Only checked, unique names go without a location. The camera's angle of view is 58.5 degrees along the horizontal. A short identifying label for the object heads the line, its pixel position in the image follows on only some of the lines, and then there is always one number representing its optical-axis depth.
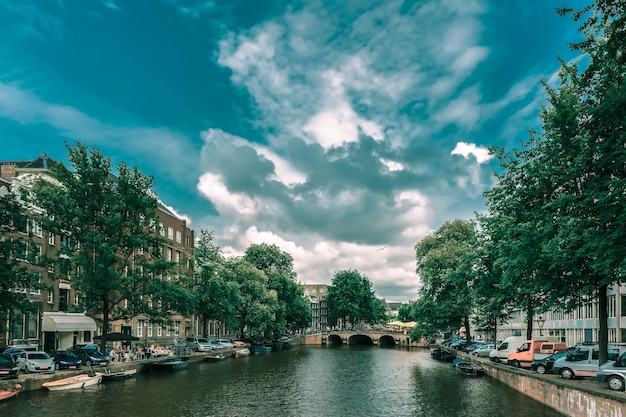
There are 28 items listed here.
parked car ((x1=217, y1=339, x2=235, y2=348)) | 85.18
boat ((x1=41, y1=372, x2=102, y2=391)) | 38.38
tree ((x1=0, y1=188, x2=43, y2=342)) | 38.72
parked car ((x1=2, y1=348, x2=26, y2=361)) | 43.30
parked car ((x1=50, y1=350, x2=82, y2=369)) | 44.69
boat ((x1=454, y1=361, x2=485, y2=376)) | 52.56
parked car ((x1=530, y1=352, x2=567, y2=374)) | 39.38
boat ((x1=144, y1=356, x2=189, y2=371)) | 54.75
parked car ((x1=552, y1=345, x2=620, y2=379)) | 33.31
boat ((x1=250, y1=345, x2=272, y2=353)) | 93.26
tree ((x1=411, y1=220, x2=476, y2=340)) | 74.94
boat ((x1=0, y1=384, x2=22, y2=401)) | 33.03
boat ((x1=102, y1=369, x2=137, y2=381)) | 45.22
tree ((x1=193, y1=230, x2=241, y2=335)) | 77.12
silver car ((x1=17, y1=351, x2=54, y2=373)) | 41.28
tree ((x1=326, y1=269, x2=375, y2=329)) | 164.62
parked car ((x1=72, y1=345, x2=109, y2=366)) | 48.09
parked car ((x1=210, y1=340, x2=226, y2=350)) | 81.12
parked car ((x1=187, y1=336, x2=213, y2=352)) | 76.44
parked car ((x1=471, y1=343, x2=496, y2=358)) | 66.22
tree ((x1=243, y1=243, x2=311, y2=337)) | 118.88
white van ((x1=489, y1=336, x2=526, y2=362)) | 53.41
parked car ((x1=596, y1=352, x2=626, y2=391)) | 26.56
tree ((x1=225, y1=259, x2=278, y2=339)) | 92.94
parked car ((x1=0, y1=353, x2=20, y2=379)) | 36.78
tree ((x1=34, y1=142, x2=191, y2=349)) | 49.84
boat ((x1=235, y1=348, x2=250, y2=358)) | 81.93
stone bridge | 140.50
